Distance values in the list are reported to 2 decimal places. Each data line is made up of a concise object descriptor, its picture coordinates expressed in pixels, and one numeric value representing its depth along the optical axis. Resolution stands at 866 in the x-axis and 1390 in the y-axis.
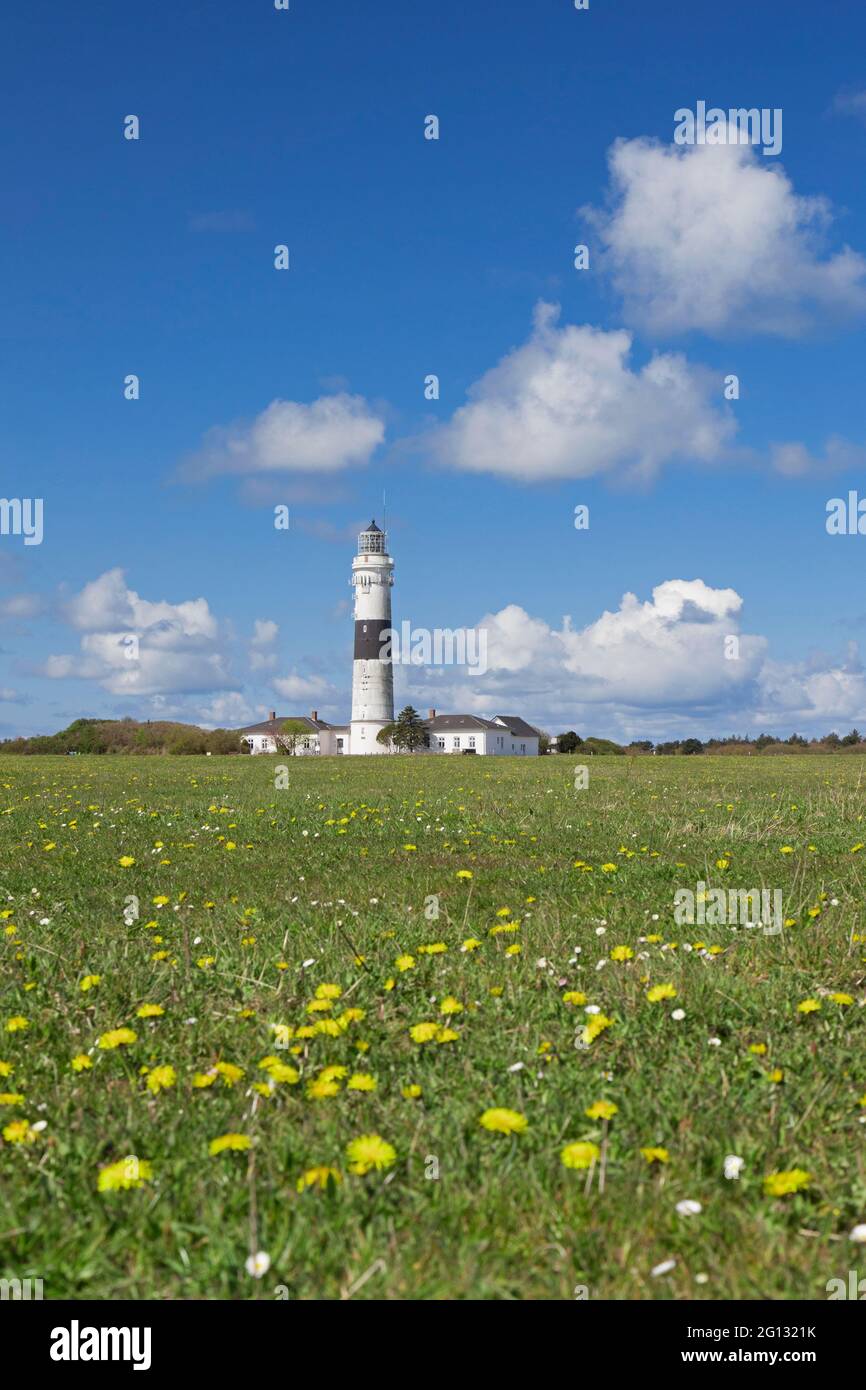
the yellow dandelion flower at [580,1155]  3.91
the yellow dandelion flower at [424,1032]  5.14
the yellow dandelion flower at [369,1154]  3.94
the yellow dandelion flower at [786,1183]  3.73
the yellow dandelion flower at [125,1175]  3.93
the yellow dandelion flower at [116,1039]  5.18
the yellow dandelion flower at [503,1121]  4.14
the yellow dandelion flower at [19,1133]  4.32
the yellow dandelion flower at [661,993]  5.58
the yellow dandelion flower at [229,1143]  4.02
